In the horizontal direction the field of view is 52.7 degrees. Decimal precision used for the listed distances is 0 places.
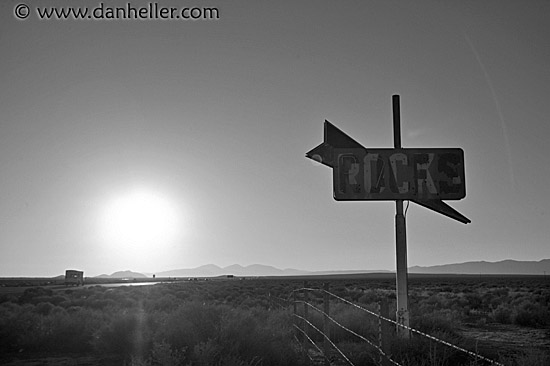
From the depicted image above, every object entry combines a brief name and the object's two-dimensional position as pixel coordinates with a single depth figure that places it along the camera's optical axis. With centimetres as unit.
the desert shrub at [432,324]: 1312
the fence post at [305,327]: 1151
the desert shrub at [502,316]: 1916
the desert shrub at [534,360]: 737
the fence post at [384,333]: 587
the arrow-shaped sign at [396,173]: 965
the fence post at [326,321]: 865
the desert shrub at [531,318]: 1838
